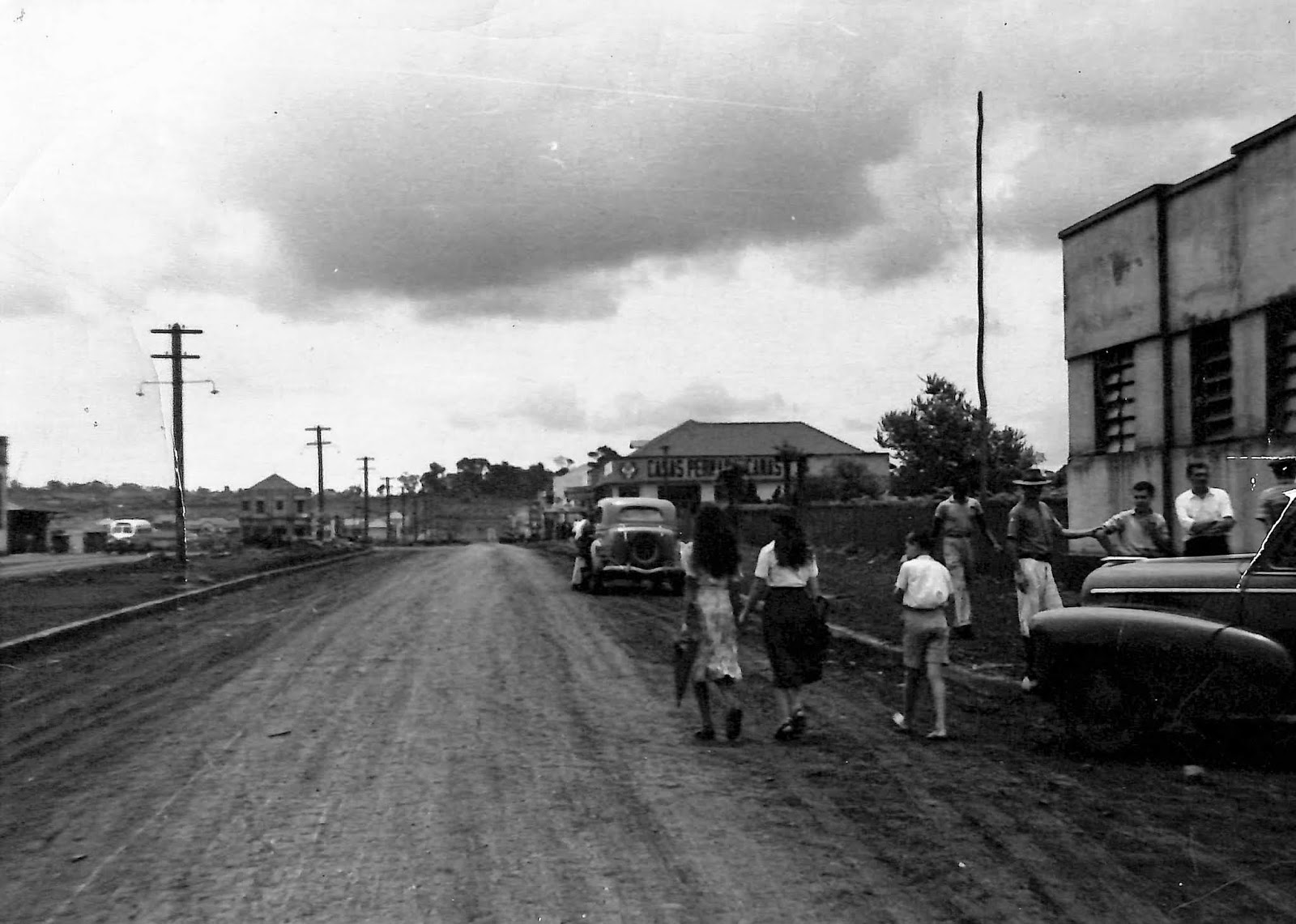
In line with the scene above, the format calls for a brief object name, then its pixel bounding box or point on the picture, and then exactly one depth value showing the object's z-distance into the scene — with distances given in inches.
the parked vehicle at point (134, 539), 2625.5
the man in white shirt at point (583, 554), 983.6
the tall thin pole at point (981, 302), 756.6
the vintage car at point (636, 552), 952.3
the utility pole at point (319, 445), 3553.2
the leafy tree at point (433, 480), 7411.4
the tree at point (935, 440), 2425.0
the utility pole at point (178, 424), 1324.6
